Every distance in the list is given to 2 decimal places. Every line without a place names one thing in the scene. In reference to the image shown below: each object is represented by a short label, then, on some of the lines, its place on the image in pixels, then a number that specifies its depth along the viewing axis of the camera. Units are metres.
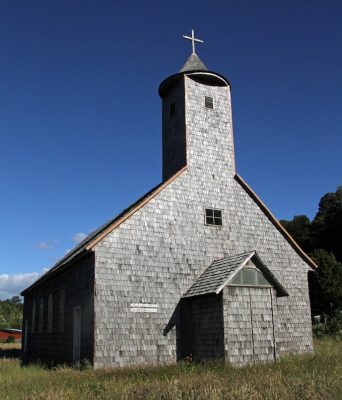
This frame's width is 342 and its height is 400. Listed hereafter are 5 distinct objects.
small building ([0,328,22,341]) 58.19
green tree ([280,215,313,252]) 62.88
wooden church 17.89
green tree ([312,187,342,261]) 57.25
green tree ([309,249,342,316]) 44.03
